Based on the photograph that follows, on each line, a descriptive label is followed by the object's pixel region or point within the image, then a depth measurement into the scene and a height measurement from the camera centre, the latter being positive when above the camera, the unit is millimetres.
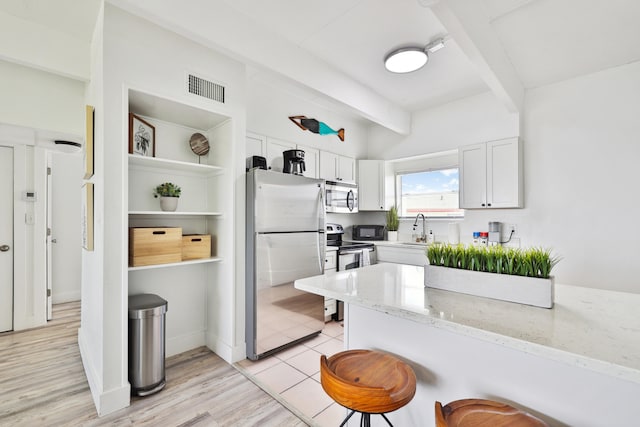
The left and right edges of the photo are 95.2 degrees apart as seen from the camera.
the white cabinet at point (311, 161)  3914 +727
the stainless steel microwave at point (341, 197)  4004 +248
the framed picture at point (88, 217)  2307 -15
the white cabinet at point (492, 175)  3311 +460
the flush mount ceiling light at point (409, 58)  2645 +1480
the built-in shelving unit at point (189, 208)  2512 +59
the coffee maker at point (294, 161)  3291 +605
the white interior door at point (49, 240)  3581 -309
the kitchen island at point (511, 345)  833 -498
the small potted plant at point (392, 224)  4512 -158
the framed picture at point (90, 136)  2246 +615
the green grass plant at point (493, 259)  1149 -198
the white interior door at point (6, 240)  3273 -281
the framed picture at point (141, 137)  2289 +639
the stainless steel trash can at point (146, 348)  2100 -979
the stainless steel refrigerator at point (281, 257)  2637 -414
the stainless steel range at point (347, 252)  3699 -509
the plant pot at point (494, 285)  1124 -303
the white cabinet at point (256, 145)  3346 +814
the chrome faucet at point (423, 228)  4289 -214
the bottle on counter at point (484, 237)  3579 -291
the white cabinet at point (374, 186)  4562 +445
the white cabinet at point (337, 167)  4148 +701
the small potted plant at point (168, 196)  2445 +159
